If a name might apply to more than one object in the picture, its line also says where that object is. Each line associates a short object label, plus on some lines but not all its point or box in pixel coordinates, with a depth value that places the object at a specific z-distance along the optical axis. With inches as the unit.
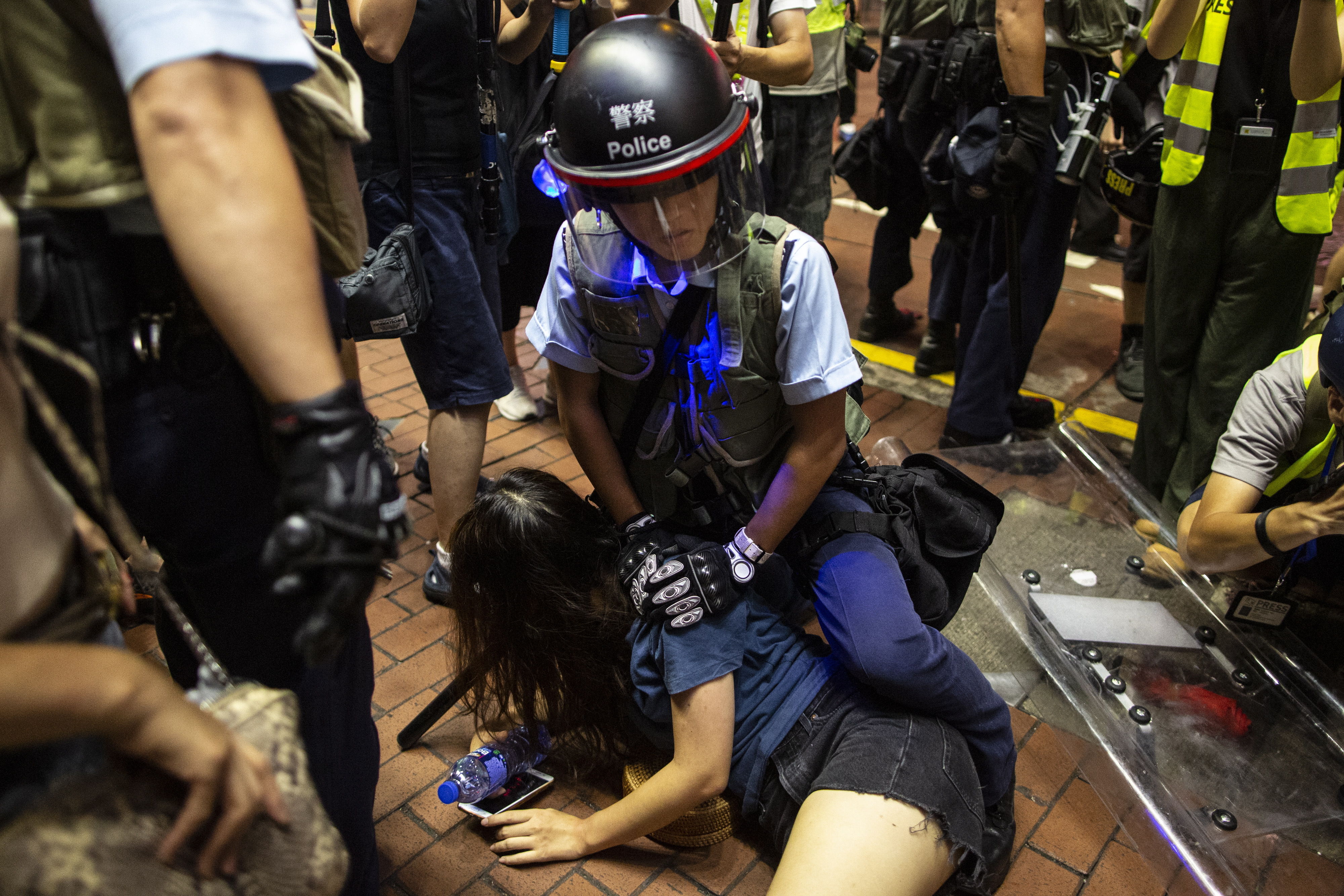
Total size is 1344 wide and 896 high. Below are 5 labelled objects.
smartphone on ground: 87.9
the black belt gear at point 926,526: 87.2
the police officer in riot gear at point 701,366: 68.2
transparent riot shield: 88.5
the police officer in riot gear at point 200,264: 38.9
